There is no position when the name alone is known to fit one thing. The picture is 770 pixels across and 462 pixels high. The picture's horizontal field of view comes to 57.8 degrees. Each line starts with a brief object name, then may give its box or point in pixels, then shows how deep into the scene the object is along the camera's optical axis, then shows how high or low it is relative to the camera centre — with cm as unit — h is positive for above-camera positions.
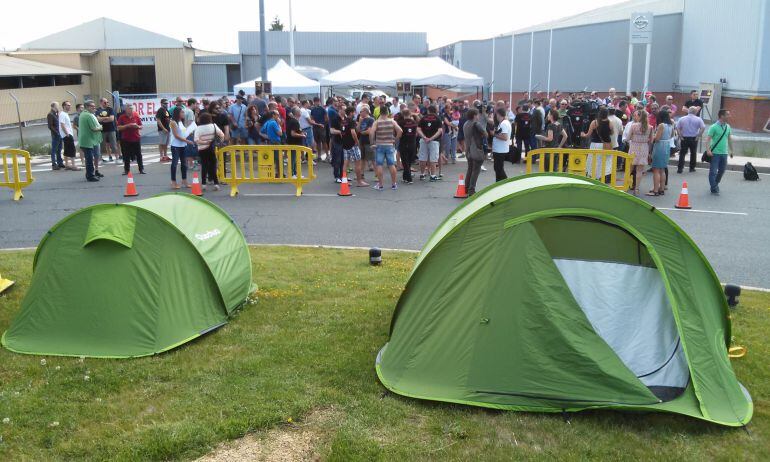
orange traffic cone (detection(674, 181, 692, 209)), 1298 -185
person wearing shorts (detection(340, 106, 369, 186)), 1534 -95
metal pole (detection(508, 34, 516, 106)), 4350 +84
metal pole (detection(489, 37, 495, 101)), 4491 +127
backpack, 1622 -170
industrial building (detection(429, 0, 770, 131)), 2791 +232
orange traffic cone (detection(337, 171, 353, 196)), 1466 -184
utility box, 2998 +3
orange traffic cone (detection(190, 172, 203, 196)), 1446 -179
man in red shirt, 1630 -84
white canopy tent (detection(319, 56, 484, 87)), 2441 +89
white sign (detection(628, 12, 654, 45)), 3034 +310
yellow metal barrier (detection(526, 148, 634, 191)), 1350 -123
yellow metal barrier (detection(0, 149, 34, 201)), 1411 -164
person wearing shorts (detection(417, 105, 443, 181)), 1586 -97
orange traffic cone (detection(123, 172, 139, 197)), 1448 -184
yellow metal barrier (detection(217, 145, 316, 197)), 1469 -142
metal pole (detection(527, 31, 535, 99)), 4188 +304
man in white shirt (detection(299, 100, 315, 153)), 1917 -70
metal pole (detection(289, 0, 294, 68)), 3365 +320
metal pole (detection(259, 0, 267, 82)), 2296 +220
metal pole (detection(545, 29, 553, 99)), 4047 +265
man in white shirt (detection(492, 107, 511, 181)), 1429 -96
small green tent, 629 -170
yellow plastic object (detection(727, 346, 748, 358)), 614 -220
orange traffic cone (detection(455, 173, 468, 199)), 1416 -184
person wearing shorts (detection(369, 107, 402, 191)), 1474 -78
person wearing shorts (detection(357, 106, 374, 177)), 1614 -63
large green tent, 509 -163
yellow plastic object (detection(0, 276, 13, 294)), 803 -212
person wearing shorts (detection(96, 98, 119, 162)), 1953 -79
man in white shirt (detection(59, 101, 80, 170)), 1759 -85
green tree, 10275 +1104
